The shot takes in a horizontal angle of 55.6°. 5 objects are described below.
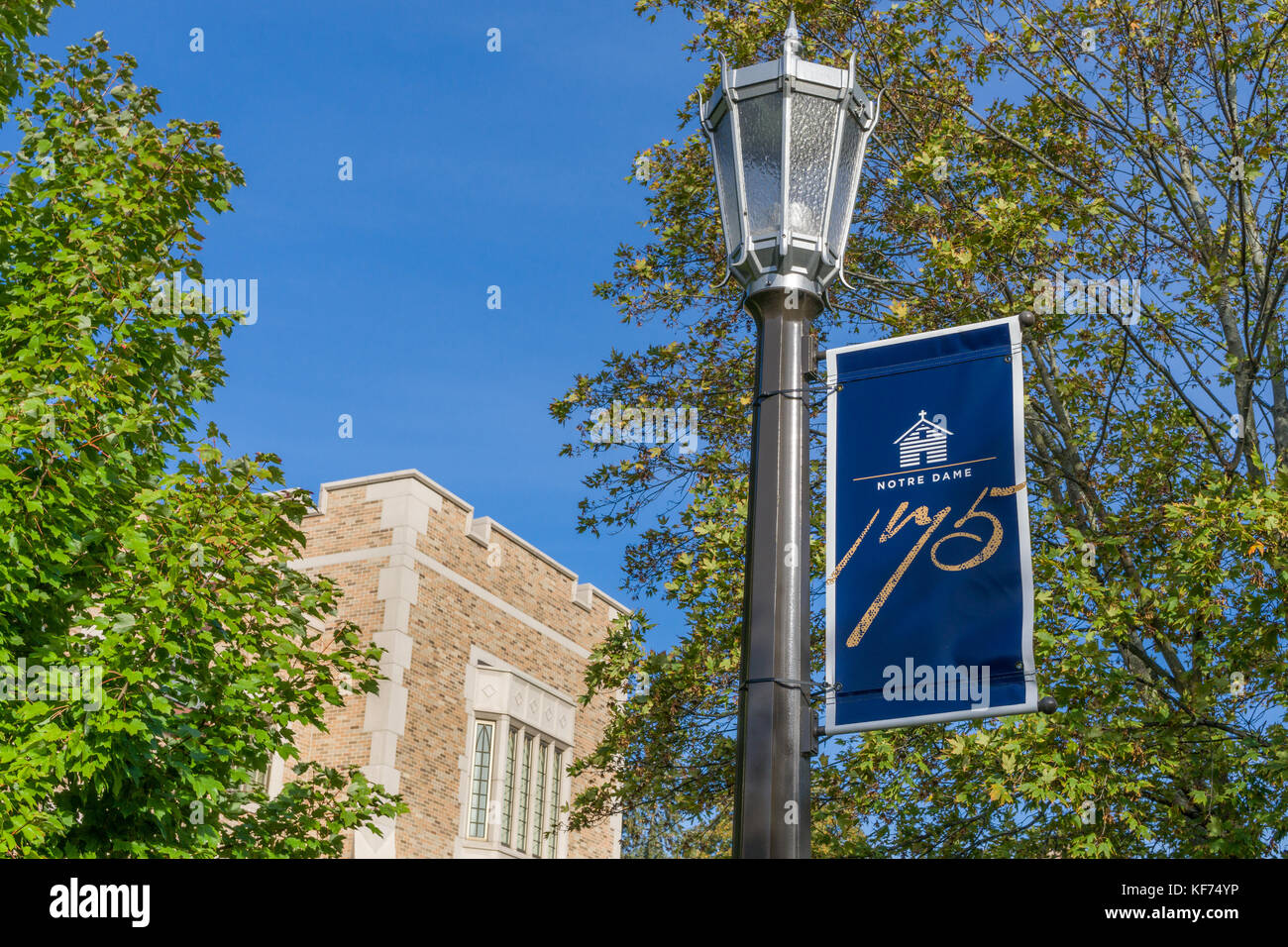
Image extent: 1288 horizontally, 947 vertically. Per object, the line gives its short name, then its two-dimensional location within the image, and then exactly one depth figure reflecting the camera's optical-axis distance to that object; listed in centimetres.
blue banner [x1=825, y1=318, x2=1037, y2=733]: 338
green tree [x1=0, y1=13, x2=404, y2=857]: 844
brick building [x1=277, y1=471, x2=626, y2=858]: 1862
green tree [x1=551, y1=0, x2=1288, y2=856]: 878
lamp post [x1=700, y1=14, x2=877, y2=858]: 310
